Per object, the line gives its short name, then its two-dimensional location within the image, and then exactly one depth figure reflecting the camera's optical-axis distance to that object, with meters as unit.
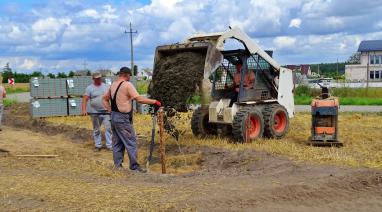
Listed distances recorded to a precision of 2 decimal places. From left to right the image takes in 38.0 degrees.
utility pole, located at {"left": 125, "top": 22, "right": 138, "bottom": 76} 52.16
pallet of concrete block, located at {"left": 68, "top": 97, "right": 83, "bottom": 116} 21.64
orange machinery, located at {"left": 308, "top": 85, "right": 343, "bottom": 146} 11.90
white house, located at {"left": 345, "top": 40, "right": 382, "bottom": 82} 60.69
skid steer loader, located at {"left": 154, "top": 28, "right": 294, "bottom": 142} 11.86
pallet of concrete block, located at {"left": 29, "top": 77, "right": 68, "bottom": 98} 21.19
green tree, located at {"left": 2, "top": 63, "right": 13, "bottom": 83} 77.92
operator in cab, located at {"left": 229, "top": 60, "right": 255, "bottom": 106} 12.71
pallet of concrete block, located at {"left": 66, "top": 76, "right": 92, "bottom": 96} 21.77
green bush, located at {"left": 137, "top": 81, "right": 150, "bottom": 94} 34.29
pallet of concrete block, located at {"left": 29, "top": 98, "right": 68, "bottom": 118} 21.12
